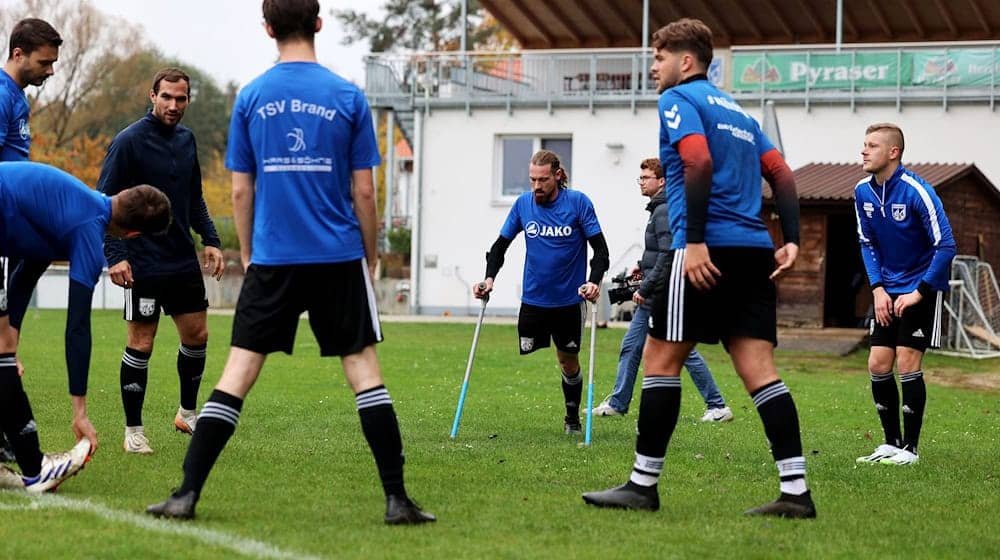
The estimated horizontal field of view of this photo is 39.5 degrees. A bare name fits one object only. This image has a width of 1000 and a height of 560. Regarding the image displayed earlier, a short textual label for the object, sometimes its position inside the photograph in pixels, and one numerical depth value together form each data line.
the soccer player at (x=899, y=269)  8.81
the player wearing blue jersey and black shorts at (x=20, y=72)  7.86
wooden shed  24.83
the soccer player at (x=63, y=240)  6.46
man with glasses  10.73
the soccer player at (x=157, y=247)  8.73
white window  35.38
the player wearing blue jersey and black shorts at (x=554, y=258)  10.20
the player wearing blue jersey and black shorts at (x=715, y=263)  6.52
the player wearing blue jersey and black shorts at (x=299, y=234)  6.10
